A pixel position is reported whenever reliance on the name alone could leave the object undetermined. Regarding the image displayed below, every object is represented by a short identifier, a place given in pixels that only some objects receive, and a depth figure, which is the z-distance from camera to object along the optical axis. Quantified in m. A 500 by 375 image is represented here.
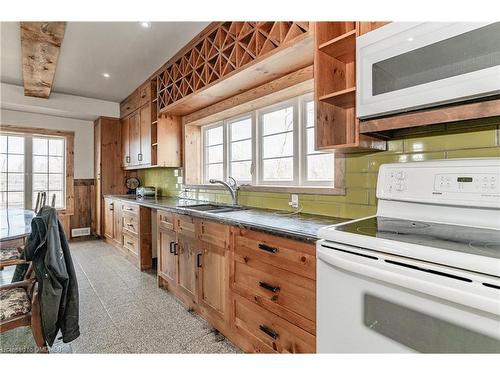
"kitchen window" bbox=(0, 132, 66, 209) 4.51
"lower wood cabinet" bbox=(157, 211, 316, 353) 1.36
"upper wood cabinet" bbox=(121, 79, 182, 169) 3.66
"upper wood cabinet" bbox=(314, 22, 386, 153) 1.53
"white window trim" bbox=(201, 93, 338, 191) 1.94
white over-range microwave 1.03
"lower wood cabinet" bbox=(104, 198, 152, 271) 3.43
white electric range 0.78
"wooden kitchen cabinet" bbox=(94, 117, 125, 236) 5.00
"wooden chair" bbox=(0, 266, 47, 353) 1.40
